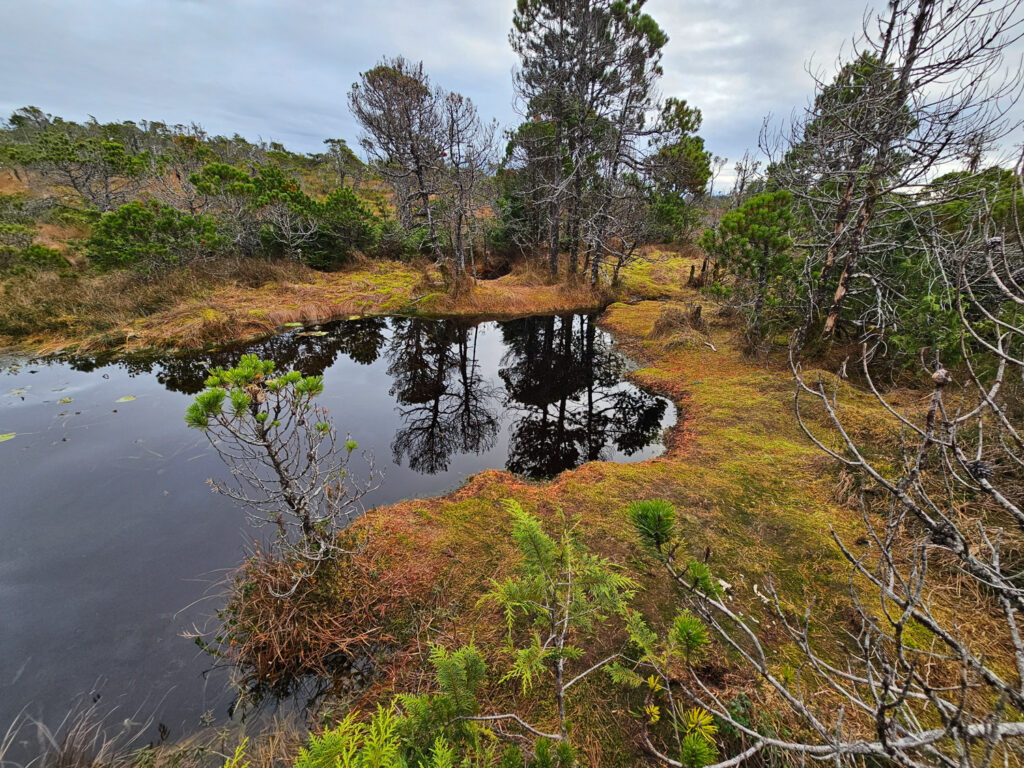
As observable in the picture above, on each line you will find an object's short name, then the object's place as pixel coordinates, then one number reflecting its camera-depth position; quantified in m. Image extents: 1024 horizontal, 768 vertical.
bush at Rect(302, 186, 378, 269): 15.59
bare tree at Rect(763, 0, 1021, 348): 4.89
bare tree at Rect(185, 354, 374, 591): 2.41
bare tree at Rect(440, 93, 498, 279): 12.27
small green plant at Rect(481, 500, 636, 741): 2.16
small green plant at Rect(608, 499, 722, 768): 1.27
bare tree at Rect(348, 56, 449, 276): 11.18
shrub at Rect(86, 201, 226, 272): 9.91
